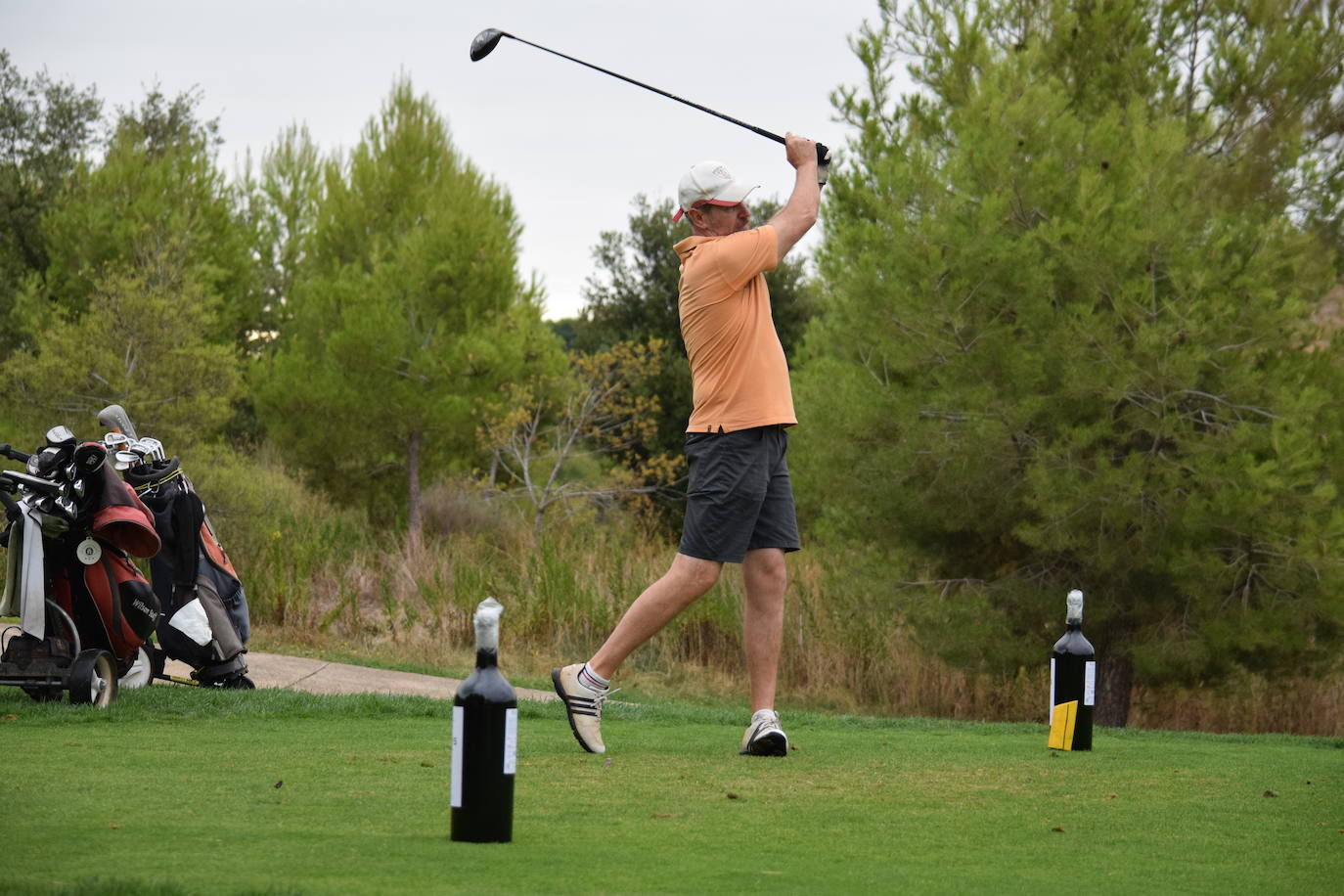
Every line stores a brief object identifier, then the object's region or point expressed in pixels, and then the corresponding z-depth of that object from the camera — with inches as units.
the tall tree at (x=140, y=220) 1937.7
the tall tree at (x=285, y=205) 2564.0
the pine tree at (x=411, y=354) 1863.9
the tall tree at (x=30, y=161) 2166.6
